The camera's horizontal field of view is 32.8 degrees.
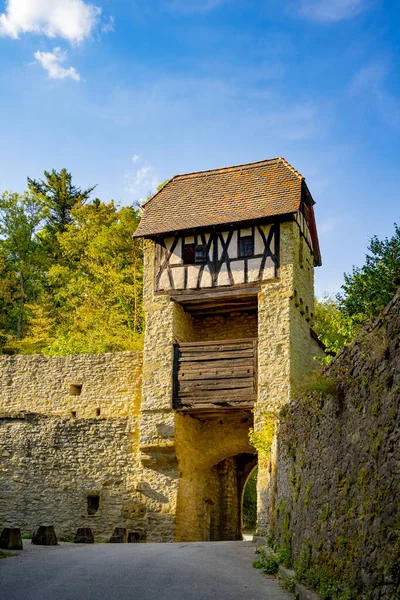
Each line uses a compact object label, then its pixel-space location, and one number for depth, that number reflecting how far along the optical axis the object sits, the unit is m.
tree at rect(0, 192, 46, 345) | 31.50
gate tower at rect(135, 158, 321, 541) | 16.61
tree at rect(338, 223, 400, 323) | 13.31
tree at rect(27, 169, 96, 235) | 34.66
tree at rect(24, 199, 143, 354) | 24.76
